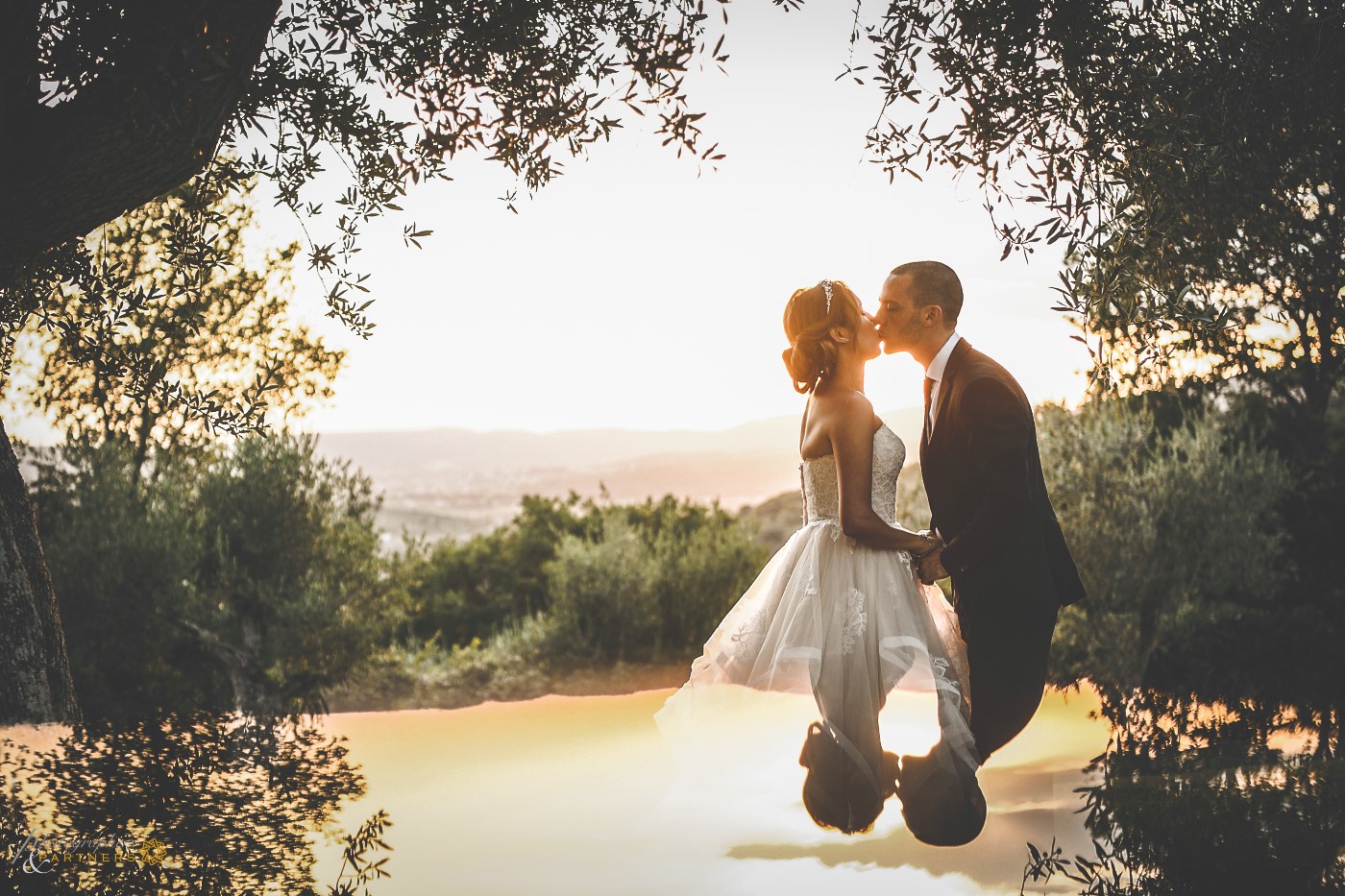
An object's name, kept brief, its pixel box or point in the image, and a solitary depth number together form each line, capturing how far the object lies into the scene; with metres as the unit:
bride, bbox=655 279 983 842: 4.33
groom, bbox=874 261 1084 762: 4.29
